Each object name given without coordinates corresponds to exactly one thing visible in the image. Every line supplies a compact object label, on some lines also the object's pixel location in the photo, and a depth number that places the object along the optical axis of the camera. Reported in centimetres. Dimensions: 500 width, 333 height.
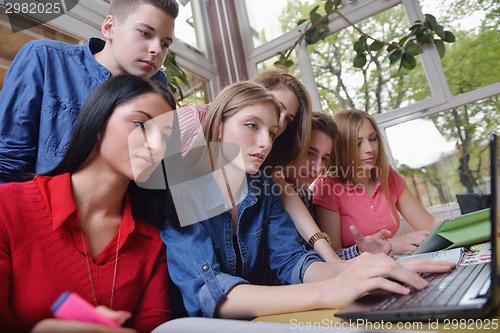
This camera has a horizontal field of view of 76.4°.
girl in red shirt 64
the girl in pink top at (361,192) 170
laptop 43
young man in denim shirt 105
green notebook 96
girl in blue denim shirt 64
